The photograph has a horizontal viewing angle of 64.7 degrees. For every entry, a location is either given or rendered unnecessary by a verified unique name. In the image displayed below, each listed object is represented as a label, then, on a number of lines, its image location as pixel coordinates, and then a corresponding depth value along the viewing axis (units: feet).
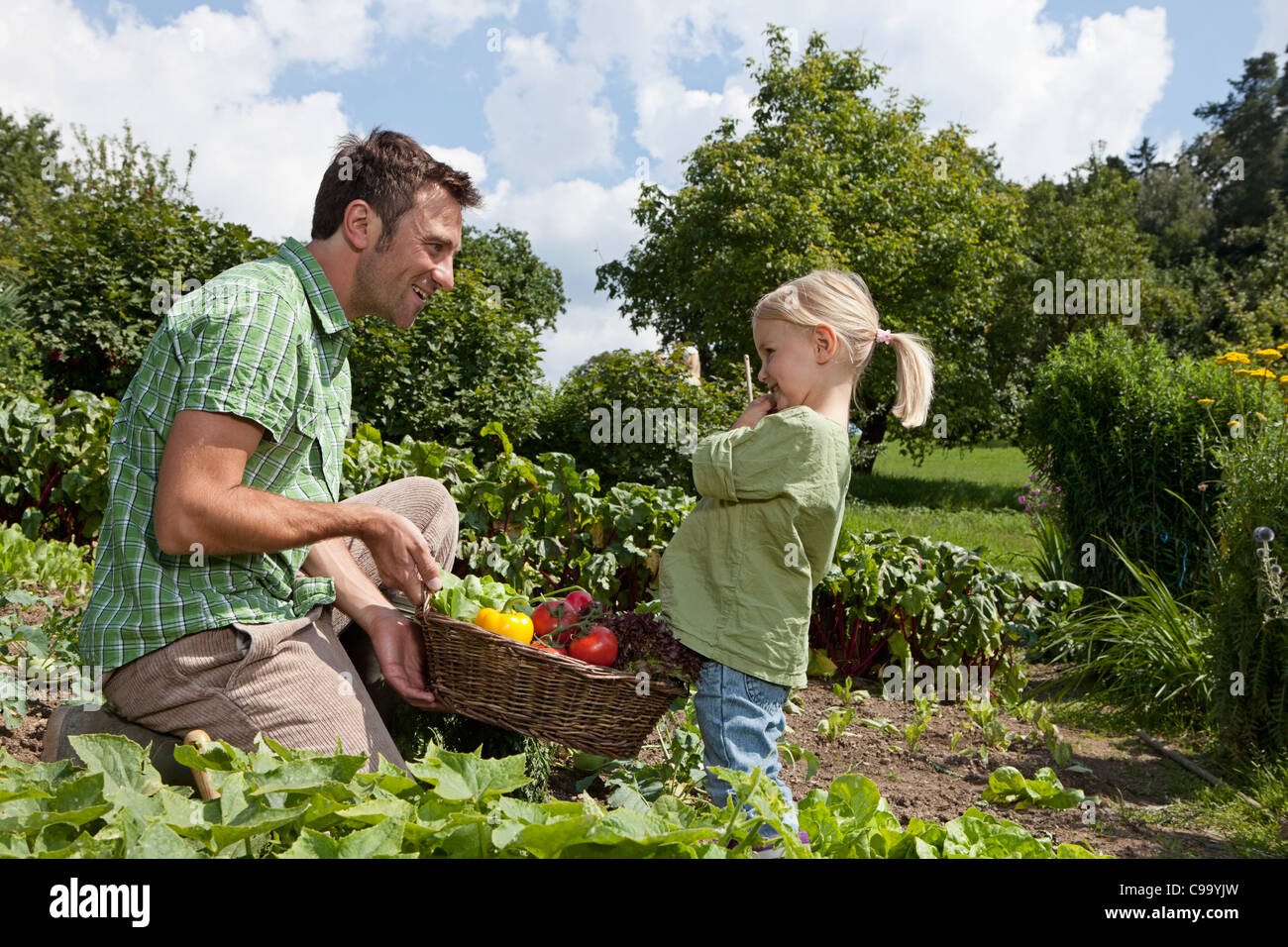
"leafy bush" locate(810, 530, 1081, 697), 16.55
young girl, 9.04
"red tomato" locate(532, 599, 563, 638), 9.30
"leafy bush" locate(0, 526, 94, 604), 14.74
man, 7.22
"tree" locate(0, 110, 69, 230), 101.35
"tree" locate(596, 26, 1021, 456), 56.59
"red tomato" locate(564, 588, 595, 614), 9.66
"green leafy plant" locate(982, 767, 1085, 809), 11.55
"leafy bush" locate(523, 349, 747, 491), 32.48
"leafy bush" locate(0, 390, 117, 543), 17.19
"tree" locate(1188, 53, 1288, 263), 124.26
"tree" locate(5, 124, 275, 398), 30.78
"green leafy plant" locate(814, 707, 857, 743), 13.88
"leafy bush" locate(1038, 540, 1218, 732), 16.63
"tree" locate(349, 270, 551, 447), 31.96
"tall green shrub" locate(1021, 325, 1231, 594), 21.95
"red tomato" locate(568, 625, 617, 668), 8.62
